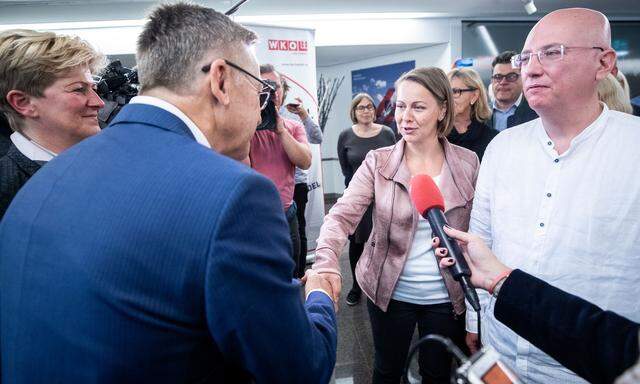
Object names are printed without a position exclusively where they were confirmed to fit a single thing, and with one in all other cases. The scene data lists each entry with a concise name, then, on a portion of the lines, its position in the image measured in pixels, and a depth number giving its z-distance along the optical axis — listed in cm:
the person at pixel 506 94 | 298
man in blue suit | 64
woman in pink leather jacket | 161
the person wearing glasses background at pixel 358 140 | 361
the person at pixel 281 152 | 253
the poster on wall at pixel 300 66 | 406
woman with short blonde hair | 137
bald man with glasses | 116
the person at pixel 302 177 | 302
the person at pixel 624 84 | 221
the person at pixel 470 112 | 254
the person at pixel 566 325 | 79
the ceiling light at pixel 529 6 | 528
